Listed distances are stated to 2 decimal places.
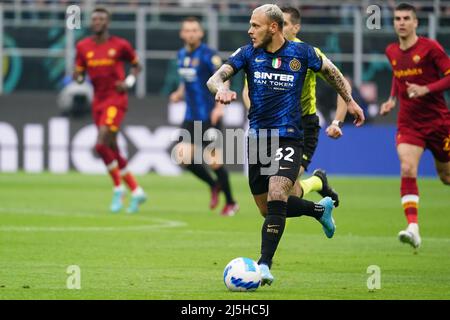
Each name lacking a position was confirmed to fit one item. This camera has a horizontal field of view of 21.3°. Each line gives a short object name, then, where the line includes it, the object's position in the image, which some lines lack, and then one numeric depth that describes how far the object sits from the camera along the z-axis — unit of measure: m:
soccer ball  9.27
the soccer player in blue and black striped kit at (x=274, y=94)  9.97
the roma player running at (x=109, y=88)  18.20
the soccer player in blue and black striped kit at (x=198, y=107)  17.86
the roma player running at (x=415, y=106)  13.45
